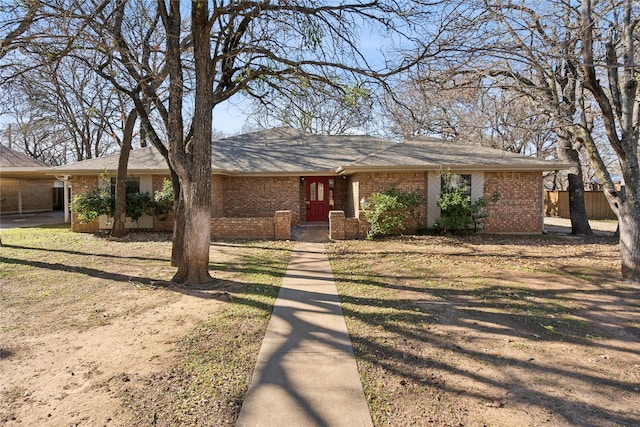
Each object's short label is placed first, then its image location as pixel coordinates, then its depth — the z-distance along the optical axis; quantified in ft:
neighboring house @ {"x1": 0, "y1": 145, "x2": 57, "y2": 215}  77.97
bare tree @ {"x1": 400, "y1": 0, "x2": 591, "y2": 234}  22.39
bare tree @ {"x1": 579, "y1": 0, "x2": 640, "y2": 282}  21.59
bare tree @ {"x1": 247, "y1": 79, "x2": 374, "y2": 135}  22.95
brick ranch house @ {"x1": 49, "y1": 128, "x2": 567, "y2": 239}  42.52
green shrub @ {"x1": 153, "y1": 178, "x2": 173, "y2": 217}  45.57
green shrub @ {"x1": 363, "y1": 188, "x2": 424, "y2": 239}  40.29
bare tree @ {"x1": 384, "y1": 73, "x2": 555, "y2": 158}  24.57
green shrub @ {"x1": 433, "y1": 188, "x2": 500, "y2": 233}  41.22
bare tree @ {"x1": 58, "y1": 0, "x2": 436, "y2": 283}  21.81
